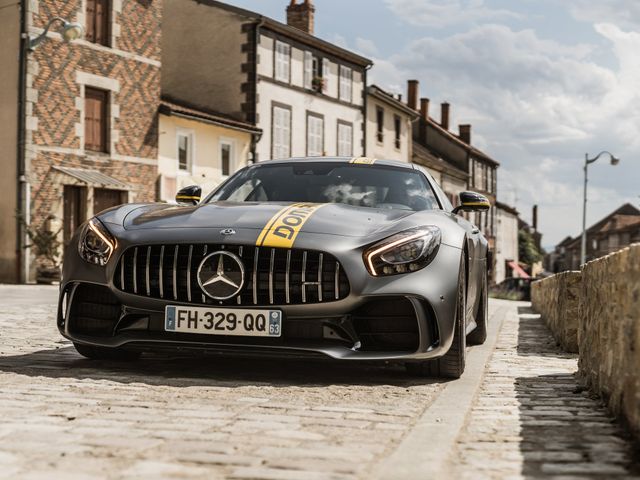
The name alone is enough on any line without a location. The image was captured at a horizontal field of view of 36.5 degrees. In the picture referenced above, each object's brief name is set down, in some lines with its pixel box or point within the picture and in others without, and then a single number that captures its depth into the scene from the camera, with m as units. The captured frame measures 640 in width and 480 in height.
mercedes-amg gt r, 5.29
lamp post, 41.34
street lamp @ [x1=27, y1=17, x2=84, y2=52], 20.47
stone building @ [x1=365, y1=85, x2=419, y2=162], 44.03
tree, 94.06
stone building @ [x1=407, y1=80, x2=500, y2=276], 59.41
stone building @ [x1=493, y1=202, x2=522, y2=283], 76.64
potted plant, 23.80
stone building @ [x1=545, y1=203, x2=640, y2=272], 112.31
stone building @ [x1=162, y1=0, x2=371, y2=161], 34.22
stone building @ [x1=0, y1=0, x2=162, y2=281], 24.14
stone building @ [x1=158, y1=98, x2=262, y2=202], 28.89
